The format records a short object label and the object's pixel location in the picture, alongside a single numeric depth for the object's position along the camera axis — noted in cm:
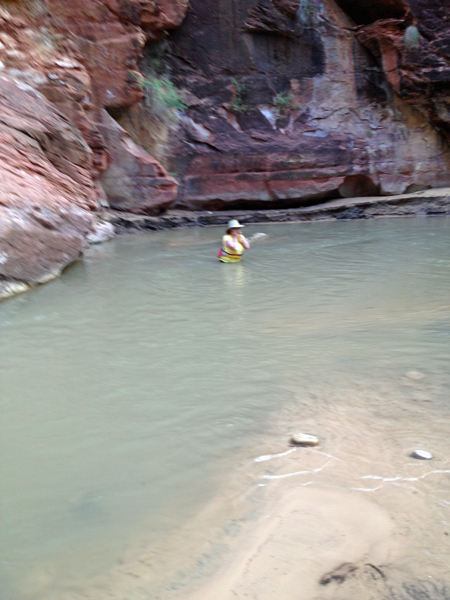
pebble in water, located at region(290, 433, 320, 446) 273
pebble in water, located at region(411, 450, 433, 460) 253
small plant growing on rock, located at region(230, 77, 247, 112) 1672
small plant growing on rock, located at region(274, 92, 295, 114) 1712
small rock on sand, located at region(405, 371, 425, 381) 352
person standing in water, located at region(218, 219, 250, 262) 873
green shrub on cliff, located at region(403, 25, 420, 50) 1633
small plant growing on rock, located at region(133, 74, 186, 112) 1548
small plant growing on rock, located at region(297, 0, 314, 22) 1694
